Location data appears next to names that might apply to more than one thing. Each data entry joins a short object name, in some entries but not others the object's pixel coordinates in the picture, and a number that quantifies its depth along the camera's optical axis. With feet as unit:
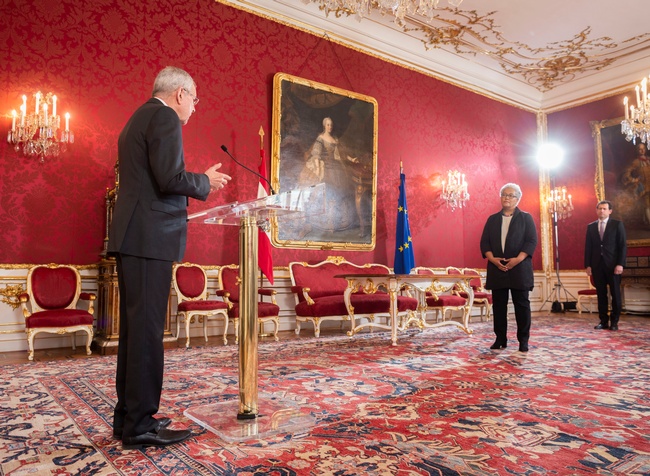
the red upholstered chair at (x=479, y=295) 25.01
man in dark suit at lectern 6.28
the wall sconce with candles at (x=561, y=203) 32.74
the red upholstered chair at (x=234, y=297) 17.70
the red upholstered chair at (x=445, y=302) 21.39
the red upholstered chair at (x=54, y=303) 14.56
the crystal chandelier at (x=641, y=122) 22.54
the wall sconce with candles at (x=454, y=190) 28.32
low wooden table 17.40
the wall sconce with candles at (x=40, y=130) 15.85
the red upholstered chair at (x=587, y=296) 28.96
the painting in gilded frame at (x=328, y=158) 22.24
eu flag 22.84
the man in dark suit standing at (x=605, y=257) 22.00
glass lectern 6.94
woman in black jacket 14.78
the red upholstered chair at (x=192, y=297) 17.21
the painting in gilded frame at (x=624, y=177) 29.91
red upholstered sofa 19.40
